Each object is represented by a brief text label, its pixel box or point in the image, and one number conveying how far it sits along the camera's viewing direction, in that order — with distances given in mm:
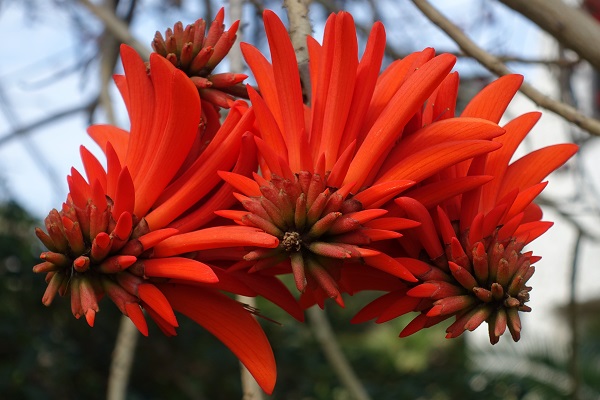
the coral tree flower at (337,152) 506
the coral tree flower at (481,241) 518
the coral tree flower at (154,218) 517
